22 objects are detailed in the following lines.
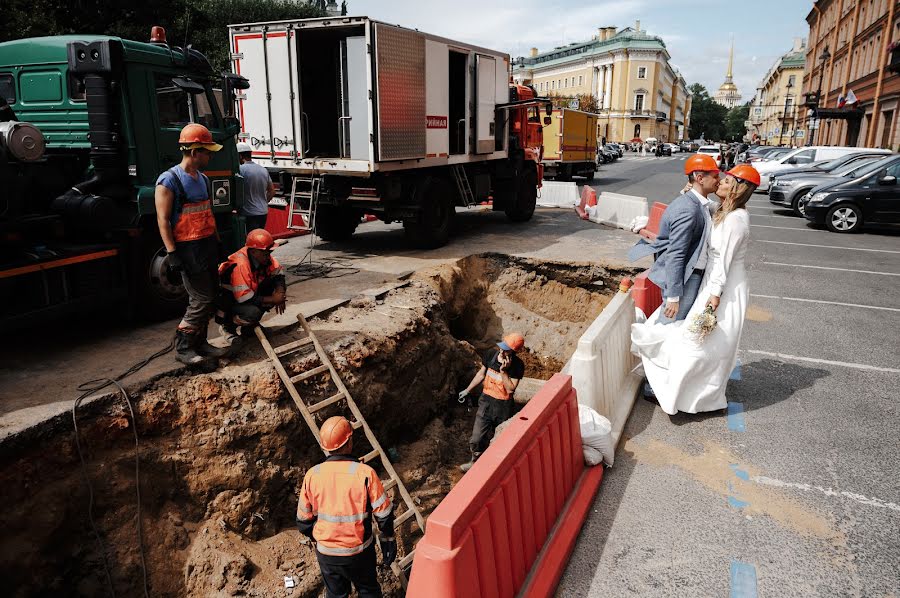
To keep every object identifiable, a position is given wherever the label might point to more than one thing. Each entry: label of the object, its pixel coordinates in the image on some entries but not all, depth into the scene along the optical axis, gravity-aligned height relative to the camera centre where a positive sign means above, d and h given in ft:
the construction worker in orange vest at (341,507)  11.69 -6.83
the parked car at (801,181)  55.93 -2.29
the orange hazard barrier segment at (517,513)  8.62 -6.00
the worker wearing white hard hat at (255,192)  26.73 -1.55
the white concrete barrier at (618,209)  46.29 -4.12
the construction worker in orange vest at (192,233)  15.51 -2.02
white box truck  28.86 +2.14
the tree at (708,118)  417.49 +26.54
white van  71.31 -0.19
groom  15.93 -2.15
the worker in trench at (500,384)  20.68 -7.83
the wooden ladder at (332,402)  17.10 -7.25
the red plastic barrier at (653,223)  37.96 -4.38
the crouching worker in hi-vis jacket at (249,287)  17.44 -3.84
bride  15.58 -4.82
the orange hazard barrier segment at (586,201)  50.59 -3.72
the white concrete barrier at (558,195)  58.49 -3.71
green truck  16.43 -0.27
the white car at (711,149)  139.33 +1.79
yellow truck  77.46 +1.77
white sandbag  14.25 -6.66
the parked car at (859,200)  46.57 -3.44
